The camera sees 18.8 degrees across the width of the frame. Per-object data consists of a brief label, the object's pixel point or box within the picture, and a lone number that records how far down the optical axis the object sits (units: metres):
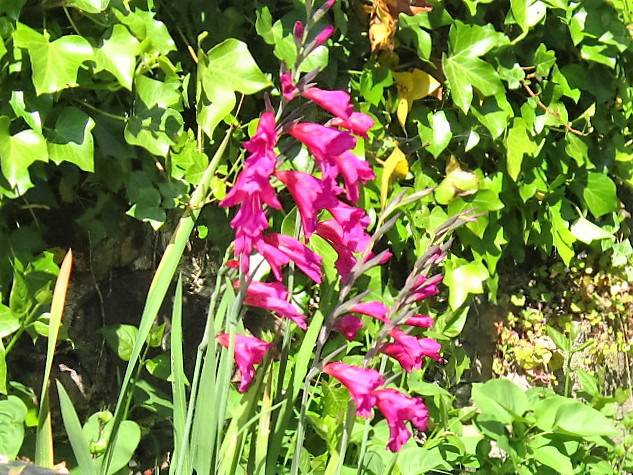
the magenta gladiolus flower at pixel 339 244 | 1.45
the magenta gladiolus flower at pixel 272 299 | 1.41
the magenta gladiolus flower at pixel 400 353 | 1.47
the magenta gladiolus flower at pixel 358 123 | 1.43
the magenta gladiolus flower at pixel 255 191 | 1.35
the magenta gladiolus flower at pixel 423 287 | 1.44
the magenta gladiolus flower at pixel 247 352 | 1.42
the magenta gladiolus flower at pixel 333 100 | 1.41
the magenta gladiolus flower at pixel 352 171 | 1.41
